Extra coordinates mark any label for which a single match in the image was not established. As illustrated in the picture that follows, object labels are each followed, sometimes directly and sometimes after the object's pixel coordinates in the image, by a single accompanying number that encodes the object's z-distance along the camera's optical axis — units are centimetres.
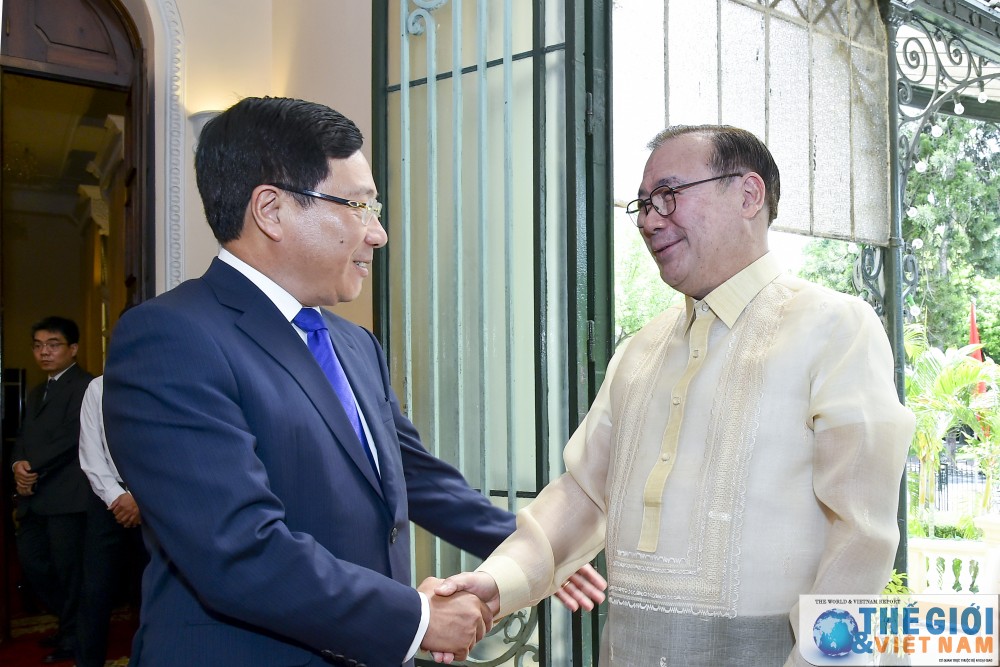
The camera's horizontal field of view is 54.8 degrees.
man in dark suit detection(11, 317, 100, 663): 486
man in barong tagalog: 150
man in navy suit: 153
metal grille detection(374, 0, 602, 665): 317
